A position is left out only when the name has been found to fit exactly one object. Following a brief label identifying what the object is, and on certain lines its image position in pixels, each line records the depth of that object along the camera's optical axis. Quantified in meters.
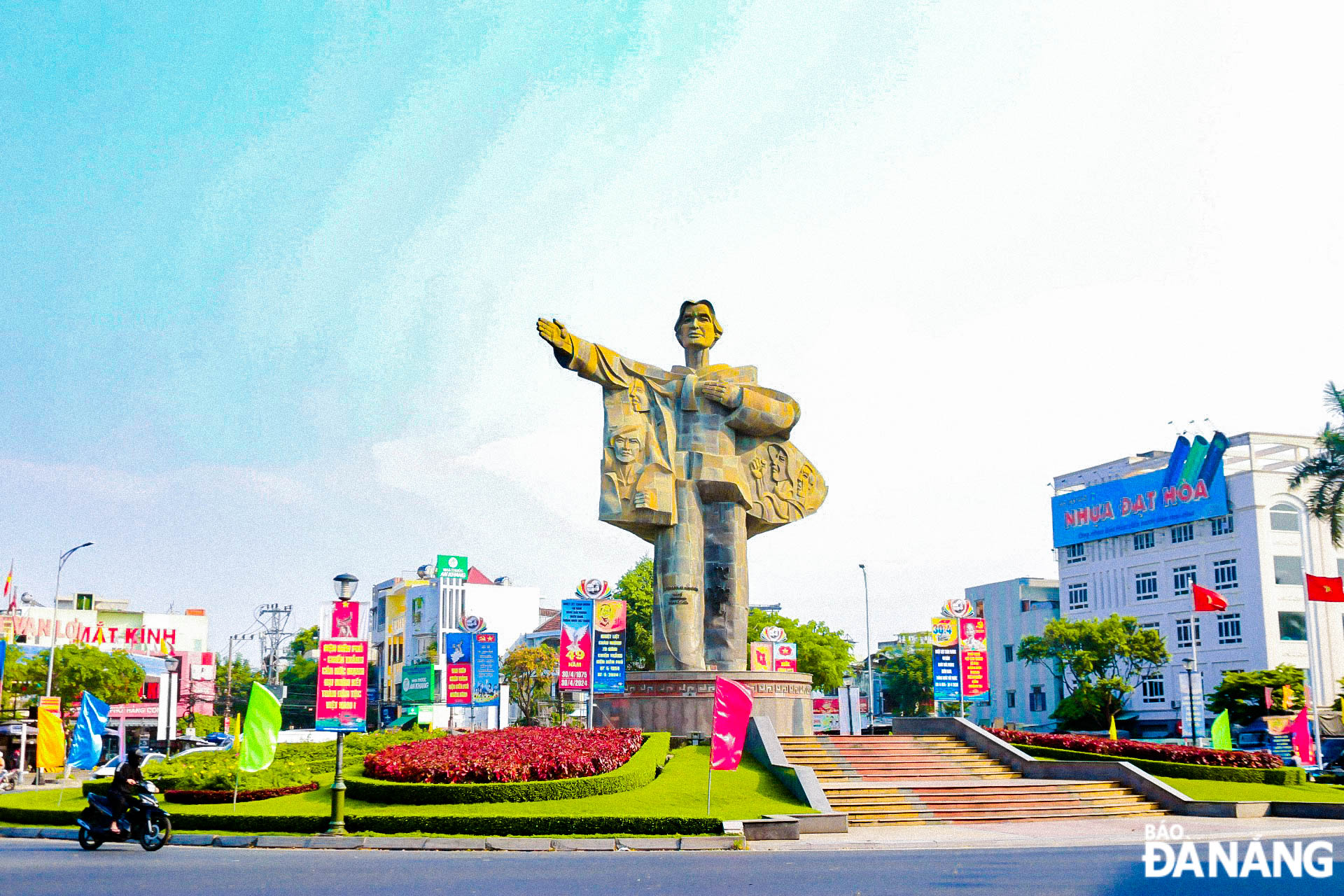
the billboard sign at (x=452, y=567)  78.56
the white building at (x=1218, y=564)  60.03
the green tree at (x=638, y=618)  62.97
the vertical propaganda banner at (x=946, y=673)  36.31
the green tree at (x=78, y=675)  50.56
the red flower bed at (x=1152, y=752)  25.55
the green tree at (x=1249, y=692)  48.06
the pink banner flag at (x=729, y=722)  18.98
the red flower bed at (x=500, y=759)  19.58
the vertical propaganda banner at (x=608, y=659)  31.50
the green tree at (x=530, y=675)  67.00
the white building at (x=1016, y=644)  76.94
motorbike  15.88
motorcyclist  16.00
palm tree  40.28
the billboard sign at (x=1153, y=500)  62.78
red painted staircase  20.70
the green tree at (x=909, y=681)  91.56
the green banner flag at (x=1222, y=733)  28.47
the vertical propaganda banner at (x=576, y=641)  36.56
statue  27.66
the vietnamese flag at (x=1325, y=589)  31.33
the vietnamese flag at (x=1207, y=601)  36.09
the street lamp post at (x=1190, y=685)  34.34
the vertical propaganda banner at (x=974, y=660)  37.12
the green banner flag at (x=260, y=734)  19.36
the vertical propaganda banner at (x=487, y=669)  42.69
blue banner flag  21.73
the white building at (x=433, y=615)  77.38
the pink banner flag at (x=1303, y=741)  26.80
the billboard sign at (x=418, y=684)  73.69
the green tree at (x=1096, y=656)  58.59
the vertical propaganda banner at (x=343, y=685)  18.94
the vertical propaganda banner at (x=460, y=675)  40.50
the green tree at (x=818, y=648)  66.62
